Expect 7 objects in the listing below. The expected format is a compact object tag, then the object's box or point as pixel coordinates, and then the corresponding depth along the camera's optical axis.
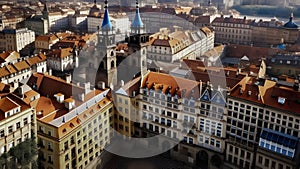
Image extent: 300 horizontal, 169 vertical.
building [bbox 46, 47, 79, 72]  90.01
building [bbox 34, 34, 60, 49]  110.75
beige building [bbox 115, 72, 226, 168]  56.59
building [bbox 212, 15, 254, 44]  143.25
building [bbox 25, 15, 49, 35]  149.00
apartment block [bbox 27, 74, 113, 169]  49.56
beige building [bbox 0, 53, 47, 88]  76.81
